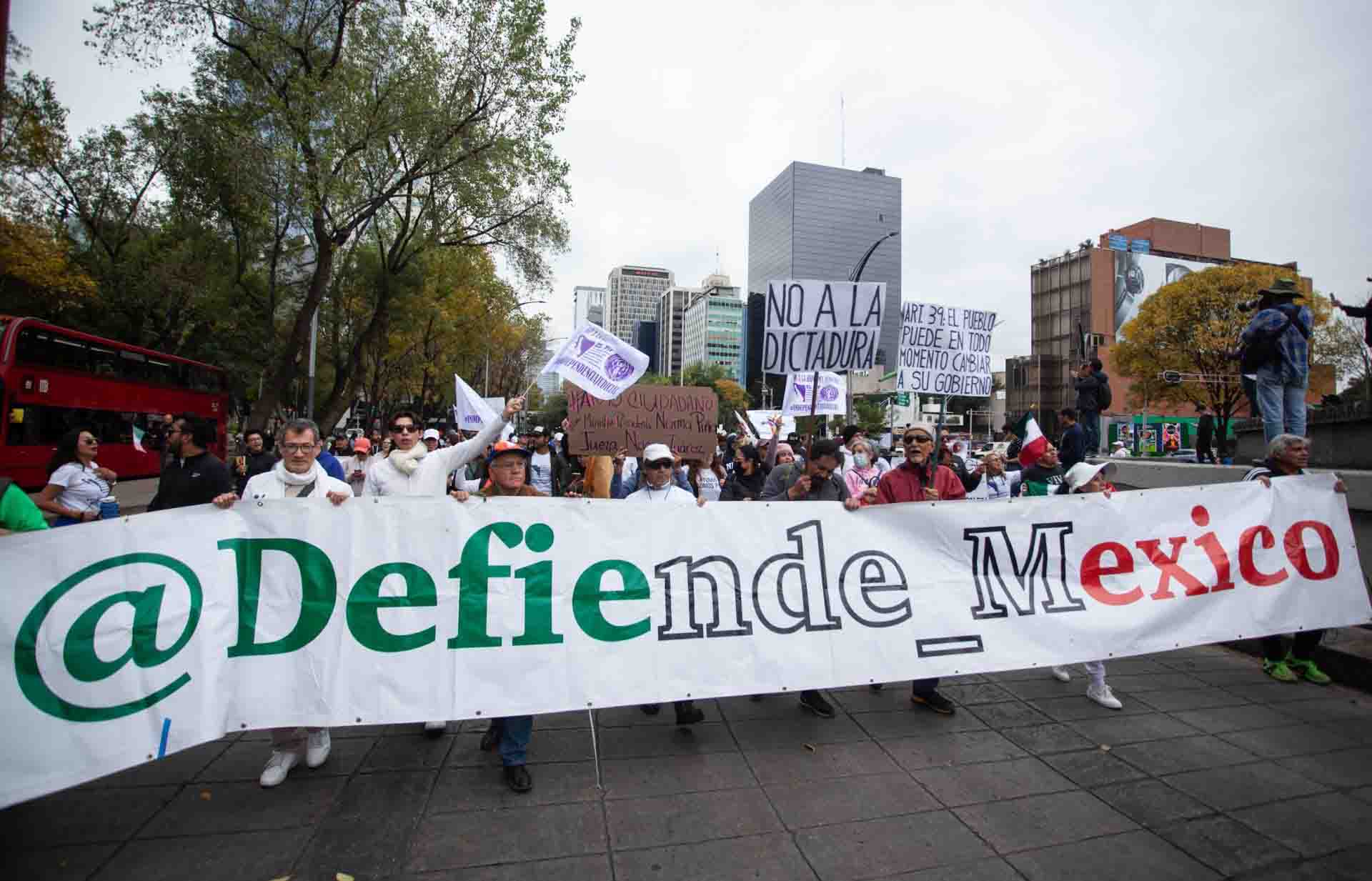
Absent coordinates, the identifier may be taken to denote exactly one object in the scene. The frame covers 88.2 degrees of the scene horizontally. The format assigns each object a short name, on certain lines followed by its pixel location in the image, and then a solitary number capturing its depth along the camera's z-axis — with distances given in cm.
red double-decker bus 1473
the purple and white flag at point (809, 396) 1096
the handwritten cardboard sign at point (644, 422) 771
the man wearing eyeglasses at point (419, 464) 446
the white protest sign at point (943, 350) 867
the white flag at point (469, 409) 855
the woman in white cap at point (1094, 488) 452
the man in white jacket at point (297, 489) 349
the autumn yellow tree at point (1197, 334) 3450
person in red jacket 462
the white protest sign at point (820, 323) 684
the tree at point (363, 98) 1594
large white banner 303
